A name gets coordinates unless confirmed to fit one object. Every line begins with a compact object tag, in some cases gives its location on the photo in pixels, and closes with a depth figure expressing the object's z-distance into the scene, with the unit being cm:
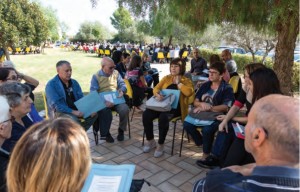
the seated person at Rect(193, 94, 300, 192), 106
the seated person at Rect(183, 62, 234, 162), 336
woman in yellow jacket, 370
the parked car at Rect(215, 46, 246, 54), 1994
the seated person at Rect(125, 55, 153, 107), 561
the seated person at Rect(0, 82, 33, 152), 231
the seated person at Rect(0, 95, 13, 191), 180
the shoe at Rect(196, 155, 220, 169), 327
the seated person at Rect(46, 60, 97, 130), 361
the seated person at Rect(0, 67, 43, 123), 302
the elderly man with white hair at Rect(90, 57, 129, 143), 413
